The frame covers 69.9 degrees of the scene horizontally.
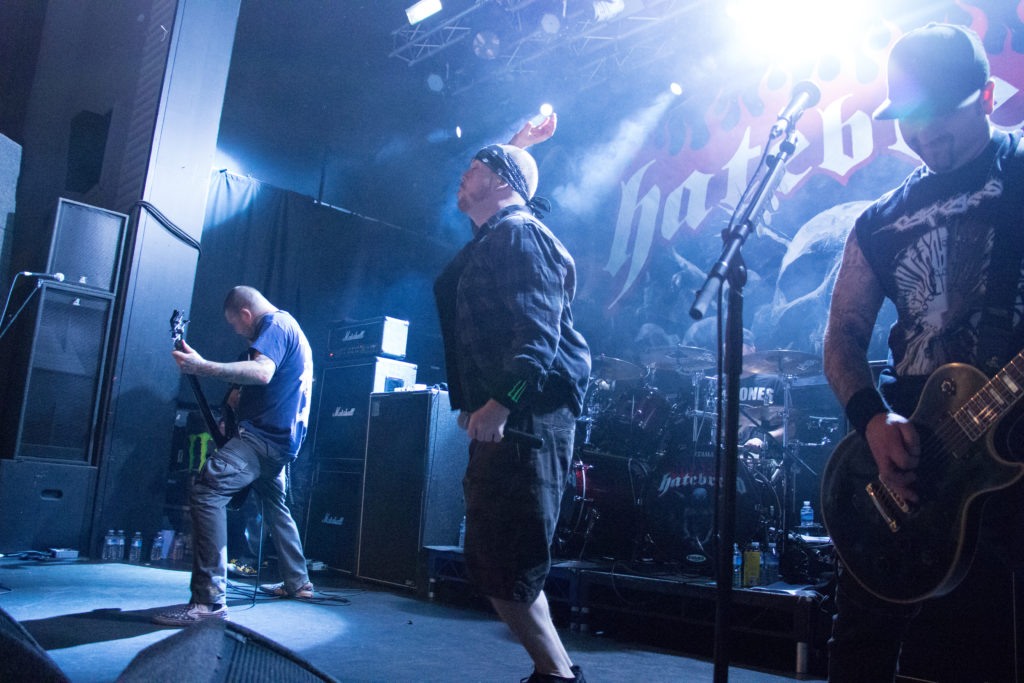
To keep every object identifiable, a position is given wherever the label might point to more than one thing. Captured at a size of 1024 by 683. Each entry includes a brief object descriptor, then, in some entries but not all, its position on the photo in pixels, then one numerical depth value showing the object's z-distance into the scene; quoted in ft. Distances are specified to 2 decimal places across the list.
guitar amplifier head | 20.75
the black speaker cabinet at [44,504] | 17.89
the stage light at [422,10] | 25.70
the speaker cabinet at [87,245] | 19.69
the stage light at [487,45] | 26.17
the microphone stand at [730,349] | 5.21
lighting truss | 24.47
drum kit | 16.06
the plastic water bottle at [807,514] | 18.70
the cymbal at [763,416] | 18.29
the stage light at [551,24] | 25.05
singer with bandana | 6.36
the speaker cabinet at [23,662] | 2.94
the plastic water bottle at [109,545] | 19.29
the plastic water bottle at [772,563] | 15.28
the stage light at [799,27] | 20.49
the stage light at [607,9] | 24.39
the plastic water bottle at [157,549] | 20.18
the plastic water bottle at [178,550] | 20.75
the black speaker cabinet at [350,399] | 20.38
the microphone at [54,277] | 18.47
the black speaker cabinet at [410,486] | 17.63
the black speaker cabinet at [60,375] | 18.78
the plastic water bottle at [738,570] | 13.79
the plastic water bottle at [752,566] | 13.62
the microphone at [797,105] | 6.31
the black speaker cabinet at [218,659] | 3.20
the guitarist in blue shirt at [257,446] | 12.53
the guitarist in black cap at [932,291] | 5.23
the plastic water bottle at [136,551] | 19.72
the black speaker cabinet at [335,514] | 19.53
